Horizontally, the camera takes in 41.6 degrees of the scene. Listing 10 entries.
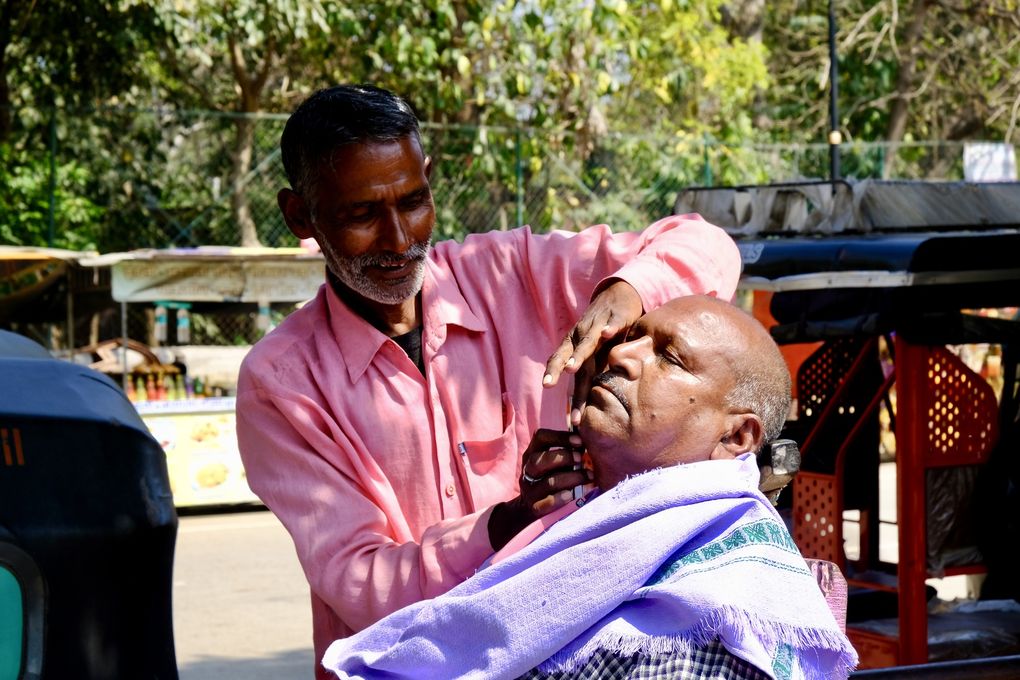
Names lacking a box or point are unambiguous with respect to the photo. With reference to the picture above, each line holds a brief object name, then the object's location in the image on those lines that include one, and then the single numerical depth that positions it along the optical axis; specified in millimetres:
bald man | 1668
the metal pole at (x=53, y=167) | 11809
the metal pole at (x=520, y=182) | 13164
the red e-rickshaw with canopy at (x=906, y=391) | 5102
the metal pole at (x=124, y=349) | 11203
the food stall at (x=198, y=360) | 11133
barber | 2240
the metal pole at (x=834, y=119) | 12070
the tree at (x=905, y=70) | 17672
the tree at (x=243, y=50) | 12328
